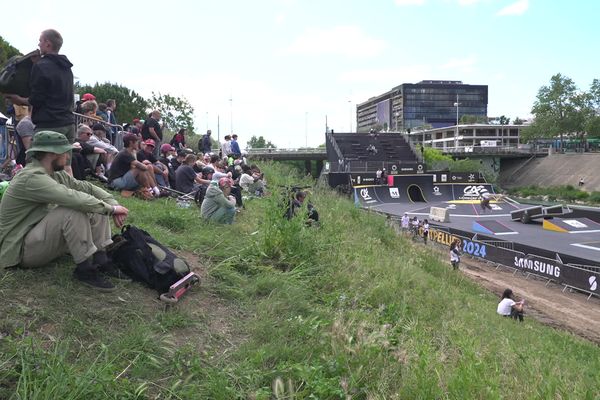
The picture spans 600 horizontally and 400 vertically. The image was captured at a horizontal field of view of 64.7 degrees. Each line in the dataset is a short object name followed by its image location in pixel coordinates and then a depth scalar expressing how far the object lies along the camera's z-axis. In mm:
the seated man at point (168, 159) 12812
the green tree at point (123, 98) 56809
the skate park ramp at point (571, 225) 29797
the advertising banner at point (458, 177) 49438
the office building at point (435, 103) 180000
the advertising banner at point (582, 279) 16828
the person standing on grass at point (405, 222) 28328
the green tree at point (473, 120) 150250
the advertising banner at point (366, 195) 44781
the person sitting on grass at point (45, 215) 4004
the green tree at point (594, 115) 85438
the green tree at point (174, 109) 55750
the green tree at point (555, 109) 89188
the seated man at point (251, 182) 16391
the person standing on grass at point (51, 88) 5684
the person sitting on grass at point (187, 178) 12188
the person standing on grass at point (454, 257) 19130
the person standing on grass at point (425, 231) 26859
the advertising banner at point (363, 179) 46938
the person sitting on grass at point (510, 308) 11898
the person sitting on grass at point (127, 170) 9711
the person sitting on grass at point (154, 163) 11195
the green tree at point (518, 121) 144875
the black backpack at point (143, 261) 4719
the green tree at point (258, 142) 137750
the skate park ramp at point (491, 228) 28870
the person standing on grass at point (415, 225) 28250
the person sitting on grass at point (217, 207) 8883
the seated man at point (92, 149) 9589
